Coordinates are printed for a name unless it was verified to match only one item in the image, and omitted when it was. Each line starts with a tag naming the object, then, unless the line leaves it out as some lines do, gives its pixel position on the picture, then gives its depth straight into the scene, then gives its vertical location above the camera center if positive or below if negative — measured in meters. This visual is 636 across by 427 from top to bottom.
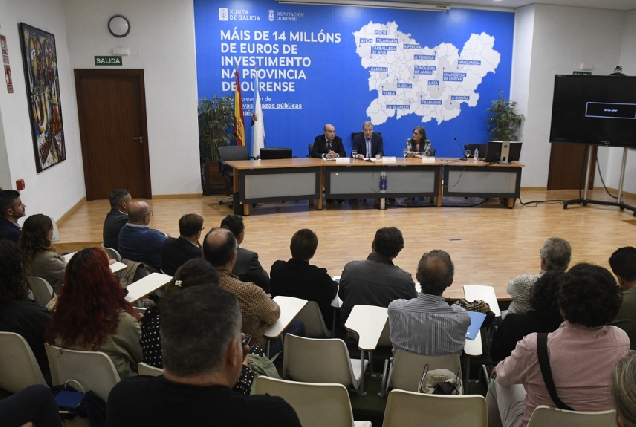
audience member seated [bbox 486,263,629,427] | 2.05 -0.96
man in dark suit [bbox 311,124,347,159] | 8.99 -0.71
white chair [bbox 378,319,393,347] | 3.00 -1.36
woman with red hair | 2.31 -0.93
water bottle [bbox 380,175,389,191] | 8.52 -1.27
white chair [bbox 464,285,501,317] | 3.36 -1.26
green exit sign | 8.66 +0.67
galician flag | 9.36 -0.38
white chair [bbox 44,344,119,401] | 2.20 -1.10
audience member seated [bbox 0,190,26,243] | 4.04 -0.86
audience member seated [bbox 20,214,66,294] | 3.43 -0.96
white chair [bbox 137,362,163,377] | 2.06 -1.03
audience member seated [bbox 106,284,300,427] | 1.18 -0.63
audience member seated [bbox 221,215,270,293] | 3.62 -1.12
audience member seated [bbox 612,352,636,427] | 1.07 -0.58
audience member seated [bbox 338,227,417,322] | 3.33 -1.11
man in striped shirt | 2.56 -1.03
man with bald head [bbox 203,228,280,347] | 2.68 -0.98
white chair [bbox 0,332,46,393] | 2.29 -1.14
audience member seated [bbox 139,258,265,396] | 2.32 -0.92
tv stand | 8.50 -1.60
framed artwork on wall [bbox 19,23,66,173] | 6.35 +0.10
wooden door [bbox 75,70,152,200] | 8.86 -0.47
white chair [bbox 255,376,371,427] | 2.05 -1.14
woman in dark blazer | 9.20 -0.69
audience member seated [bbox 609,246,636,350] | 2.63 -0.95
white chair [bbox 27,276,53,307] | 3.26 -1.13
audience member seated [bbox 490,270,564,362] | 2.49 -1.01
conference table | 8.12 -1.21
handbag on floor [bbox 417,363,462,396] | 2.27 -1.21
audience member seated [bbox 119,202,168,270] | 4.17 -1.06
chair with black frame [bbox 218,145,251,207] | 8.56 -0.89
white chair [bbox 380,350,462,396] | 2.54 -1.25
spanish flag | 9.16 -0.23
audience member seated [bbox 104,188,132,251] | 4.58 -0.98
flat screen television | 8.22 -0.13
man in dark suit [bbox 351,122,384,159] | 9.16 -0.71
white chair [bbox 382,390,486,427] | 1.98 -1.15
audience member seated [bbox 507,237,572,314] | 3.14 -1.00
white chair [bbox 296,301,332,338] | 3.23 -1.32
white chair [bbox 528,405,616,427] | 1.91 -1.12
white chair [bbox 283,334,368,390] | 2.57 -1.27
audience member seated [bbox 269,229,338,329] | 3.36 -1.10
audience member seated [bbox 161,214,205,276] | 3.80 -1.02
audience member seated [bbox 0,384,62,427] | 1.69 -0.98
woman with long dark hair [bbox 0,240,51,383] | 2.46 -0.95
